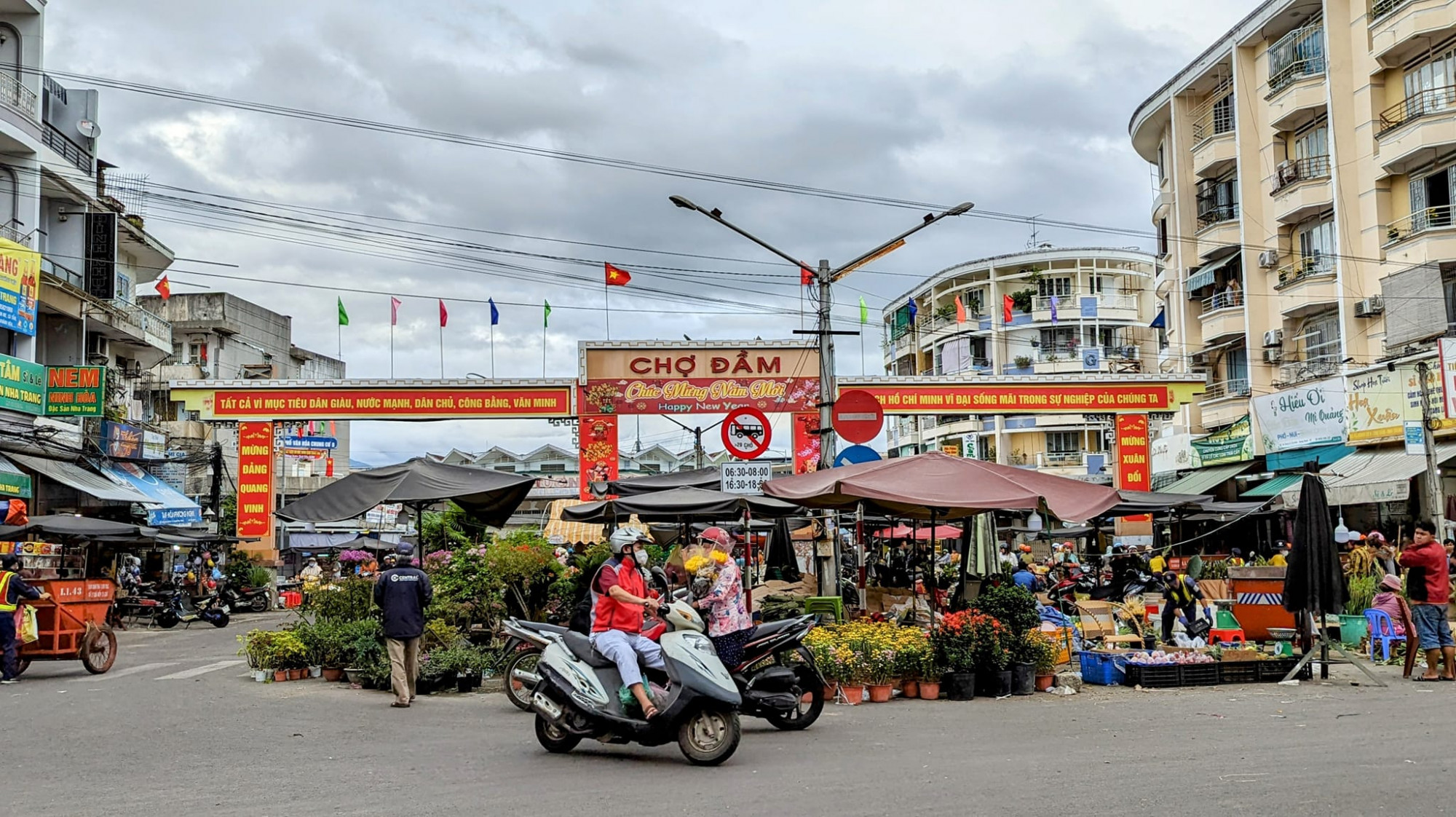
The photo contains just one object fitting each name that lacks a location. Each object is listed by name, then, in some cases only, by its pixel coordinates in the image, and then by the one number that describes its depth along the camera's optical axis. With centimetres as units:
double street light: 1744
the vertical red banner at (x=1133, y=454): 3416
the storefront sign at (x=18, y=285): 2539
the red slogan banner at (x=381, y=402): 3347
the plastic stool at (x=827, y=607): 1476
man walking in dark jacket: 1236
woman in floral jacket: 1048
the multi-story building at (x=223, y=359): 4925
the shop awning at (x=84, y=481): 2685
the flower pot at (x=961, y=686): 1283
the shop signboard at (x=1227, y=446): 3466
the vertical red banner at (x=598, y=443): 3266
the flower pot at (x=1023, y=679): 1318
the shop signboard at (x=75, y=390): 2798
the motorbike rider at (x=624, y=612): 889
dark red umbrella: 1291
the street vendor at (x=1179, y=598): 1695
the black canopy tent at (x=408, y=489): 1566
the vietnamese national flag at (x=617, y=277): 3469
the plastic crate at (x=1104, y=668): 1397
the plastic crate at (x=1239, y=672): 1392
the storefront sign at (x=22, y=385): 2602
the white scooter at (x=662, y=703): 864
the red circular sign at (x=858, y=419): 1548
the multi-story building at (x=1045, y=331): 6103
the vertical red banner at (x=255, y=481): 3253
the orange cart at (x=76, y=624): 1516
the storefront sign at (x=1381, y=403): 2698
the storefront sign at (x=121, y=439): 3120
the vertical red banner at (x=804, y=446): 3275
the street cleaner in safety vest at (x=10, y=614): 1423
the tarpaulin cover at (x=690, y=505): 1686
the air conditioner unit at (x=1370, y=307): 2928
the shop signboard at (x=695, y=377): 3297
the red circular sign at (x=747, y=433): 1644
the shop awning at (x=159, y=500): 3070
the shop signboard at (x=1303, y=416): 3019
